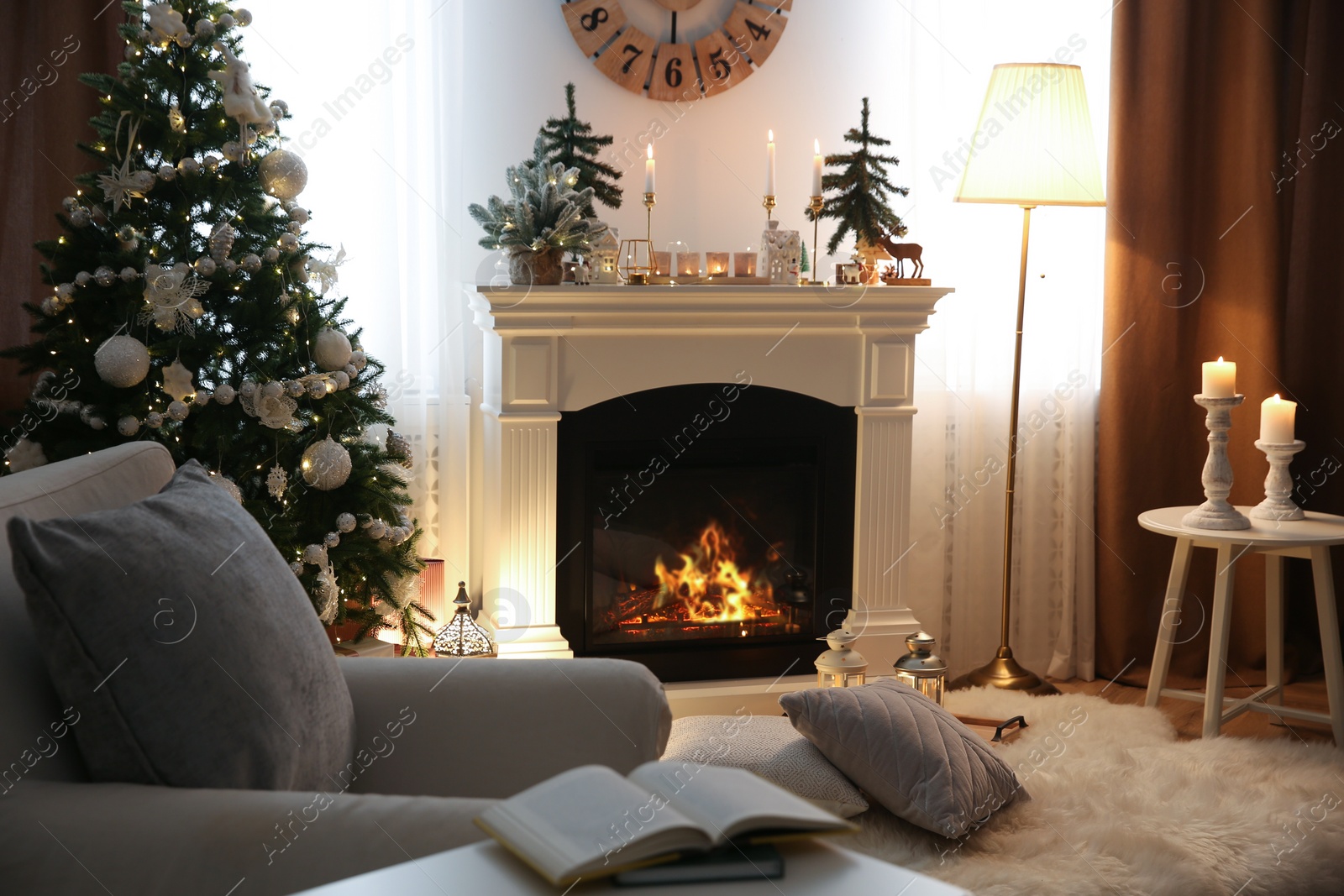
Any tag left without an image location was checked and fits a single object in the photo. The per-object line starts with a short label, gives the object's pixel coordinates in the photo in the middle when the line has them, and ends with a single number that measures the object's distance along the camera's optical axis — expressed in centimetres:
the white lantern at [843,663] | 246
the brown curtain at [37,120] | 271
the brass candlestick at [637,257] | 295
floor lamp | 298
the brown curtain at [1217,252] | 334
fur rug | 197
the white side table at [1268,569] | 279
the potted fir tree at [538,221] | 276
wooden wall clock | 318
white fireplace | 288
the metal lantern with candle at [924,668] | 254
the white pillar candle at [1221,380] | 293
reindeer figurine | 306
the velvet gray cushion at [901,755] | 204
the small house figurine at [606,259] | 293
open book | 87
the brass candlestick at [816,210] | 296
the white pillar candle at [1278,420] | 291
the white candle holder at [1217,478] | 287
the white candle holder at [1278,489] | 294
